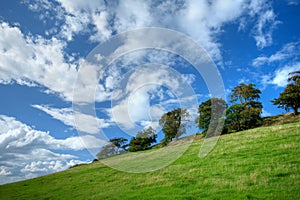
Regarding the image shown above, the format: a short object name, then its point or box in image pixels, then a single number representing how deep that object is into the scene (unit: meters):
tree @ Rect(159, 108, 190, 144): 39.68
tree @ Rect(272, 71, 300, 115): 53.00
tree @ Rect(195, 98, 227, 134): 48.53
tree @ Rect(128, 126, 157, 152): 56.19
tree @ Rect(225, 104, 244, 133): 48.69
